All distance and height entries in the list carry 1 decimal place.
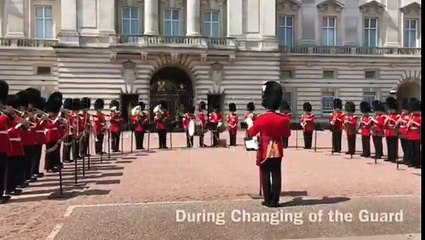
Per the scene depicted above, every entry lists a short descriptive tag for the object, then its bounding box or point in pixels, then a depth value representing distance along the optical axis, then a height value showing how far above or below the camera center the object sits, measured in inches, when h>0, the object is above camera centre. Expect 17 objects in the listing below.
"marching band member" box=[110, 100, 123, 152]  811.4 -17.5
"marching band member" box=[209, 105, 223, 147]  931.3 -14.8
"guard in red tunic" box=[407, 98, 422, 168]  583.2 -20.4
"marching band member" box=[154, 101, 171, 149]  882.8 -15.0
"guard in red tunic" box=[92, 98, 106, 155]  760.3 -17.5
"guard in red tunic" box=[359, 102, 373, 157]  708.0 -20.0
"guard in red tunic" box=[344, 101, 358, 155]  748.0 -18.7
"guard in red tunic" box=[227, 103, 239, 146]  933.4 -18.0
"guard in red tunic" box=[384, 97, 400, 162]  650.8 -21.8
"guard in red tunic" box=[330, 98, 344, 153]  800.3 -19.9
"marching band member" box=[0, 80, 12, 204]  400.2 -20.8
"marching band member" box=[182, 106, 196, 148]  905.0 -12.7
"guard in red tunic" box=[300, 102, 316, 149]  878.4 -18.9
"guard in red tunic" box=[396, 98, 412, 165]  607.7 -18.3
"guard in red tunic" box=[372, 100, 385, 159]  682.8 -16.3
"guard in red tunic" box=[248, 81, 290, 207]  361.1 -20.3
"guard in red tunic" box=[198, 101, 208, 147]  920.7 -15.4
